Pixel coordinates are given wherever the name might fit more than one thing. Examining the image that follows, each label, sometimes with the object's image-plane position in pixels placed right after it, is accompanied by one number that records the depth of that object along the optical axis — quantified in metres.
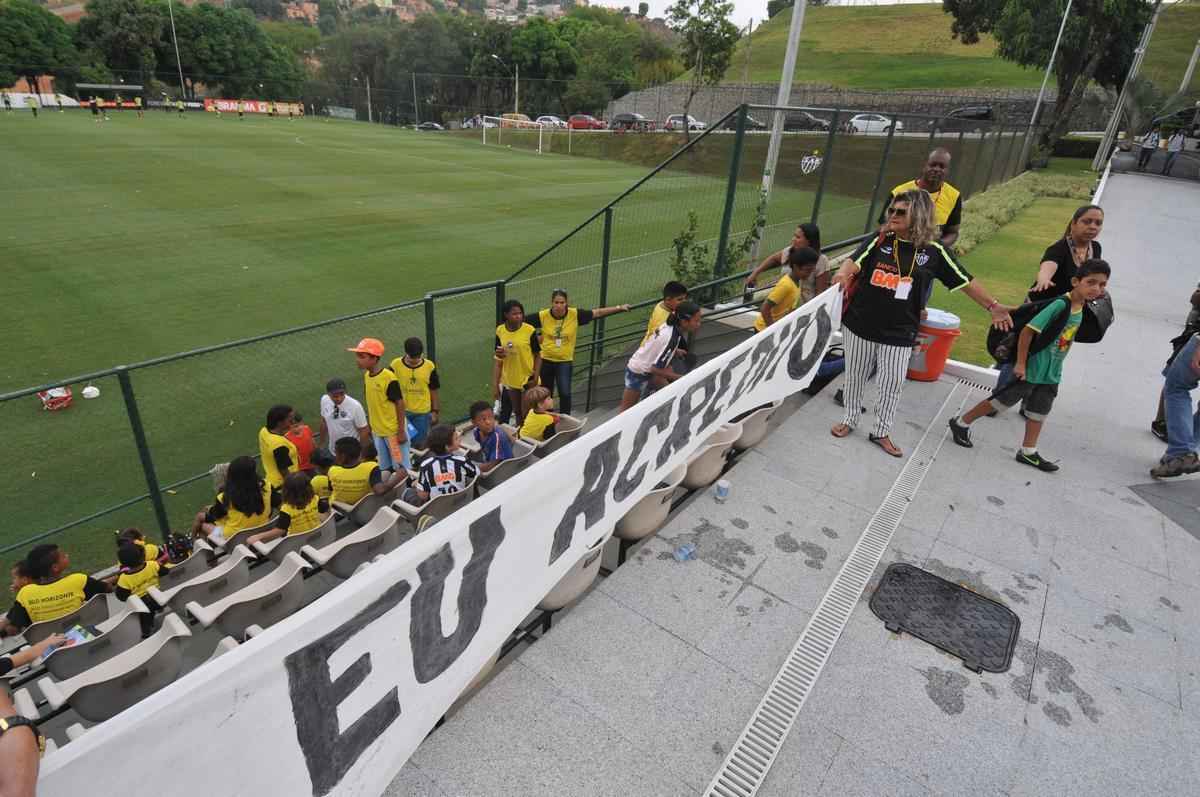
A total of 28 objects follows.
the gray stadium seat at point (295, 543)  3.93
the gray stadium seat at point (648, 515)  3.68
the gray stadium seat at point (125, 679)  2.59
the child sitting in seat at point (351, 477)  4.75
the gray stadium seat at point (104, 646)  3.03
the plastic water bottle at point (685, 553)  3.79
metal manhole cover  3.25
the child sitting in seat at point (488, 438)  4.73
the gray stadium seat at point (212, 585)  3.38
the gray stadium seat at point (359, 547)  3.59
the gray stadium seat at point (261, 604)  3.09
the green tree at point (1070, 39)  28.77
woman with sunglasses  4.30
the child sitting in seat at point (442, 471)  4.28
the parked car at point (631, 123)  49.37
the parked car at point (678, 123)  44.02
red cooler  6.27
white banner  1.49
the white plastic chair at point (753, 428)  4.86
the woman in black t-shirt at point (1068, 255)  4.85
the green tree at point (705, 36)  40.56
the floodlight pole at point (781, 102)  8.52
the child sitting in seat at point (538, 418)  5.21
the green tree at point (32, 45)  58.28
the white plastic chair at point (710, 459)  4.22
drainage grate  2.61
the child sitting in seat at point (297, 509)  4.28
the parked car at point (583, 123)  52.50
